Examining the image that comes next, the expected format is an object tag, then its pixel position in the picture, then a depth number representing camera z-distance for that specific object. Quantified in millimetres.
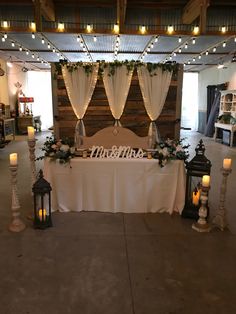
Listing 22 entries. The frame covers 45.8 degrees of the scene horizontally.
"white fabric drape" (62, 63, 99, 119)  4848
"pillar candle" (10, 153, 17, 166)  2998
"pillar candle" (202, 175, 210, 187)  2945
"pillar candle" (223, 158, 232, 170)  3122
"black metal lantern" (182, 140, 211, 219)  3268
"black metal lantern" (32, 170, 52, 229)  2994
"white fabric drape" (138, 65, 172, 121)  4793
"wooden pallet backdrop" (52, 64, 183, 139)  5148
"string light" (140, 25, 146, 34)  5567
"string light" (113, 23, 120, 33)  5373
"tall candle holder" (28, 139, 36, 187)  3508
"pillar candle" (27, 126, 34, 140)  3511
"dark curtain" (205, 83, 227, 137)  10910
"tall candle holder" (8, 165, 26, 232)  3020
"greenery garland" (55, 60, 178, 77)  4758
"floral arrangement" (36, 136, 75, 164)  3407
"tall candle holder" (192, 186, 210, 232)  2973
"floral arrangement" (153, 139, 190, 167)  3424
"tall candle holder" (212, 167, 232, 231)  3143
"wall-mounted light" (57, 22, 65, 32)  5561
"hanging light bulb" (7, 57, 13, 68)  10685
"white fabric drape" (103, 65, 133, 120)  4828
